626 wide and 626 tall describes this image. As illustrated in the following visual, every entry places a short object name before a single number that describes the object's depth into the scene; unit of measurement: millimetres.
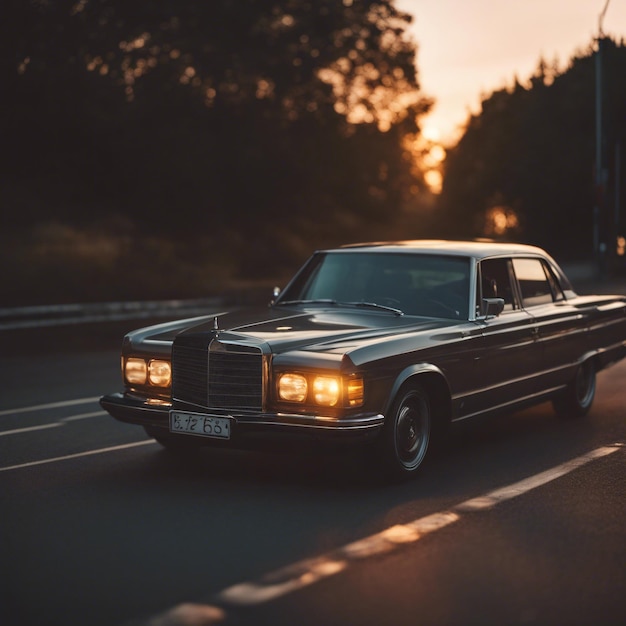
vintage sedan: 6594
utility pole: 35375
